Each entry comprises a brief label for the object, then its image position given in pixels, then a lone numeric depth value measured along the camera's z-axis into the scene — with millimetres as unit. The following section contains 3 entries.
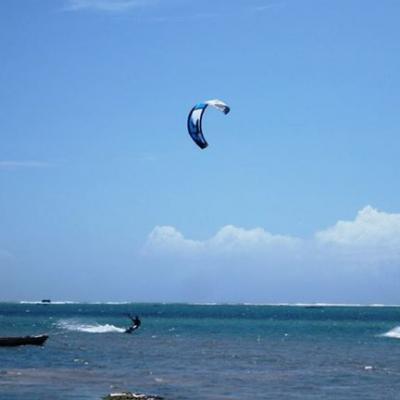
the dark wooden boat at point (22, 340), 57000
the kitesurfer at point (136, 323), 71312
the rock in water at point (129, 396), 28953
